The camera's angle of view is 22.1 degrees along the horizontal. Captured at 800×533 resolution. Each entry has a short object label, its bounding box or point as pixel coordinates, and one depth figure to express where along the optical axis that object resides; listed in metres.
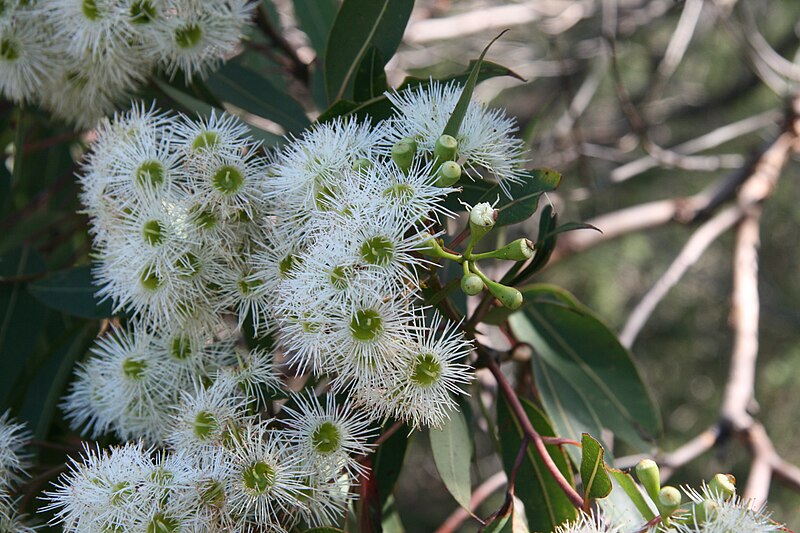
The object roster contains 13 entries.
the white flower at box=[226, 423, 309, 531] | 0.55
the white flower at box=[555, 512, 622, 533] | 0.53
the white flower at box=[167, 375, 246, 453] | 0.56
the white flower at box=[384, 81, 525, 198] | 0.57
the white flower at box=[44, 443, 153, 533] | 0.55
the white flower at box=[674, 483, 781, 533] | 0.52
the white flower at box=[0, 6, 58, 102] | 0.64
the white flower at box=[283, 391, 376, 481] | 0.56
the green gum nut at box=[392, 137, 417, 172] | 0.55
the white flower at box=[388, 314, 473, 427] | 0.55
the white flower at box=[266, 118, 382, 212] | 0.56
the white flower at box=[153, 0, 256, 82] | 0.62
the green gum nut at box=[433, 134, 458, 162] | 0.55
